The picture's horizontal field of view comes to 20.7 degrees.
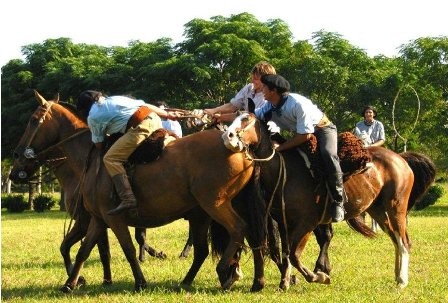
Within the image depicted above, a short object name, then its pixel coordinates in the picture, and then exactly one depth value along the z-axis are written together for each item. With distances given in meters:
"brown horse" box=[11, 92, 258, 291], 14.08
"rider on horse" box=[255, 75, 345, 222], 14.20
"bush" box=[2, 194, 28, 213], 77.03
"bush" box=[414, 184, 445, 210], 60.41
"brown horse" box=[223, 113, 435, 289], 14.33
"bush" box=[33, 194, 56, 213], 74.60
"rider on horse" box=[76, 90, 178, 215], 14.31
